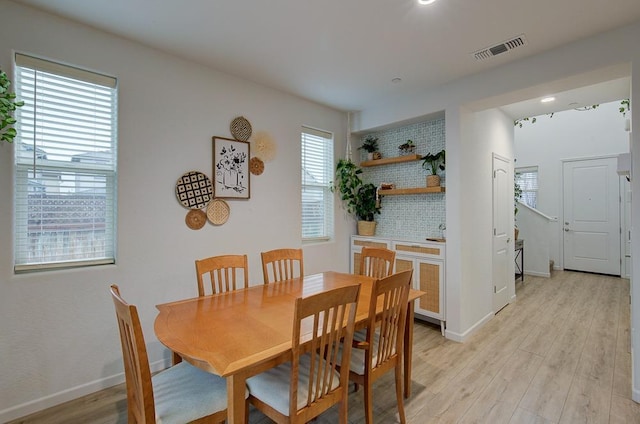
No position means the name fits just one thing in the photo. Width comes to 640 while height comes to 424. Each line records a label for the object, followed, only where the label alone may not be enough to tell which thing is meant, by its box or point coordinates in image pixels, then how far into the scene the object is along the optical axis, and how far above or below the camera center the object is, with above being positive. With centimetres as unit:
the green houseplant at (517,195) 618 +42
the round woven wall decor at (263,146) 329 +76
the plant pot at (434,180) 354 +41
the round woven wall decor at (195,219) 279 -3
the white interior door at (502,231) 391 -22
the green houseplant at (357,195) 415 +29
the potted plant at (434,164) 354 +61
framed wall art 297 +48
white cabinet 334 -62
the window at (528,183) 680 +72
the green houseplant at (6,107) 193 +70
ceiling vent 244 +141
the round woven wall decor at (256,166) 325 +54
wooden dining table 128 -59
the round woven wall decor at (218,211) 292 +4
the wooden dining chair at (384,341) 172 -76
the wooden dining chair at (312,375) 135 -82
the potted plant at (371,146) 430 +98
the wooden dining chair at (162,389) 123 -86
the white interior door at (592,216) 579 -2
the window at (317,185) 392 +41
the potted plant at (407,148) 389 +88
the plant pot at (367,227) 422 -16
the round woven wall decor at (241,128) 310 +90
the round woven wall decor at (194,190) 274 +24
